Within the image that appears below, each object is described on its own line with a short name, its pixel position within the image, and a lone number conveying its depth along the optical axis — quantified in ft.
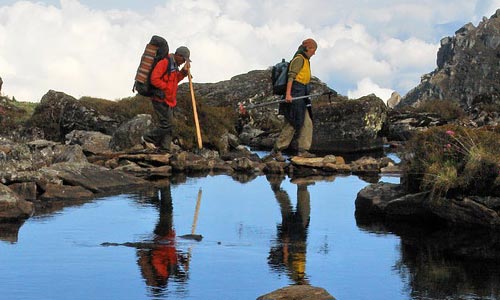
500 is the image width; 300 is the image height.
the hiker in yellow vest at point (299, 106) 63.77
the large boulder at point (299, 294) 22.98
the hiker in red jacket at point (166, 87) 59.88
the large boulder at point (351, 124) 100.37
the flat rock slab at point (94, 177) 47.21
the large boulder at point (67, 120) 86.79
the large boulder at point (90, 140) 72.08
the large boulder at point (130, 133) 71.05
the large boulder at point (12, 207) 36.44
